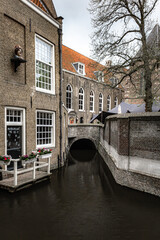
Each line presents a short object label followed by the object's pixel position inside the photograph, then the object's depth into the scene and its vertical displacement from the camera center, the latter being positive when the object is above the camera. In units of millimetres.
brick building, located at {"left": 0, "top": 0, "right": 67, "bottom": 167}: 7242 +2072
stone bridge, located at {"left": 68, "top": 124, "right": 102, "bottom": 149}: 16984 -883
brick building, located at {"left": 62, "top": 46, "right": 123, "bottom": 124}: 23094 +4667
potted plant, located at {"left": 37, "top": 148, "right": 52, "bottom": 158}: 7789 -1298
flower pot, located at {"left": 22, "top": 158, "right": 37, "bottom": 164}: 6788 -1441
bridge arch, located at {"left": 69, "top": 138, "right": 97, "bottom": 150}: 20703 -2453
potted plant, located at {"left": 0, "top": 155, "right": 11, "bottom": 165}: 6349 -1296
